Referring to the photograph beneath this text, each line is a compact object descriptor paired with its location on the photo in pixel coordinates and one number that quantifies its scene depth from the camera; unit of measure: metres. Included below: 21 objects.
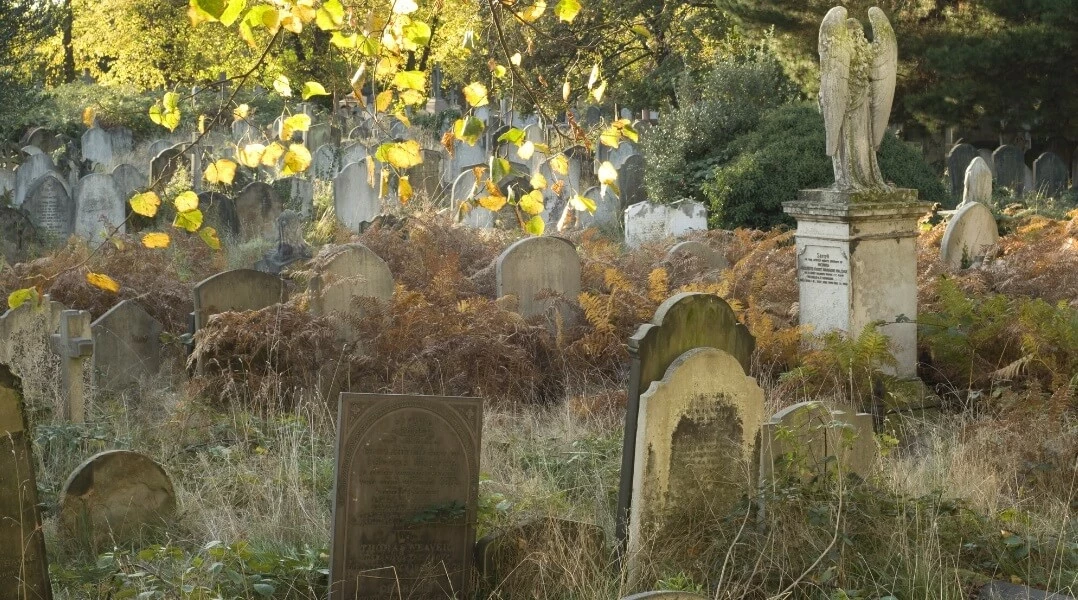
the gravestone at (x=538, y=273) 9.45
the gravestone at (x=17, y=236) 13.69
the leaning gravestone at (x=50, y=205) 14.99
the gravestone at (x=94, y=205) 15.09
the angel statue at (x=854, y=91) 8.34
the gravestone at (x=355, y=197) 15.71
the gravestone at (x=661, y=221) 14.12
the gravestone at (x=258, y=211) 15.77
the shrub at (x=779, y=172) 14.44
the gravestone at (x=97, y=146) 27.47
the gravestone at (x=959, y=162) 21.03
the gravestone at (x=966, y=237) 11.71
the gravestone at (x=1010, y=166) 21.56
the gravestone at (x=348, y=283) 8.69
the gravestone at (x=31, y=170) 18.10
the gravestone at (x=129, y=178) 16.66
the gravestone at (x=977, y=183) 14.62
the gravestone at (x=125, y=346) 8.59
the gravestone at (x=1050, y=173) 21.48
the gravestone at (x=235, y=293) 8.58
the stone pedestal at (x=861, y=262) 8.22
